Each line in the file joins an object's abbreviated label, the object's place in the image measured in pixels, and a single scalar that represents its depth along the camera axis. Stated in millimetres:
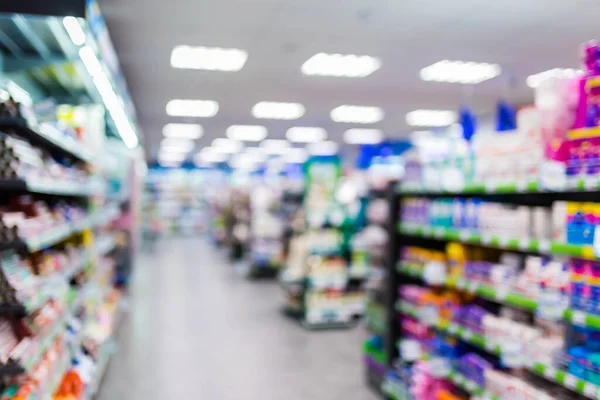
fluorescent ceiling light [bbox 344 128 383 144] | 15727
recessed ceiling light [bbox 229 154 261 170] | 23619
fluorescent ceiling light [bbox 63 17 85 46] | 4176
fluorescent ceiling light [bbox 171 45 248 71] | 7129
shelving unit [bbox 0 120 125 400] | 2667
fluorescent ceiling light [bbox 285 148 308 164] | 20906
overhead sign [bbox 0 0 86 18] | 3211
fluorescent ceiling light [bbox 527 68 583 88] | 8160
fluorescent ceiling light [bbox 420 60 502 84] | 7863
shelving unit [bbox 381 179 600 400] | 2642
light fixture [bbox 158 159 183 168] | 27141
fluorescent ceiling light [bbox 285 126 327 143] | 15219
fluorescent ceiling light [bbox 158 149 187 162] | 23231
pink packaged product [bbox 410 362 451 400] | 3863
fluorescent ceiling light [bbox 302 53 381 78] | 7492
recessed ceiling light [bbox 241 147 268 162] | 20481
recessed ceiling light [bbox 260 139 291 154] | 17812
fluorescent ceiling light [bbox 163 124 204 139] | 14777
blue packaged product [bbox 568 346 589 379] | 2580
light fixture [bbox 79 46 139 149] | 5165
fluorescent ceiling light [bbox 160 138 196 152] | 18295
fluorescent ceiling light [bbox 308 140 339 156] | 18469
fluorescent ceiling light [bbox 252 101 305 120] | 11508
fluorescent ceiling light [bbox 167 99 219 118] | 11105
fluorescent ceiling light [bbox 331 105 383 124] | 11969
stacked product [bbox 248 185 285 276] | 11567
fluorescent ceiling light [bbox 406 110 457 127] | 12445
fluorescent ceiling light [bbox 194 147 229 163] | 21812
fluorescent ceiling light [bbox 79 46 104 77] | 4965
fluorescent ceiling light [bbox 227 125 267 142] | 14890
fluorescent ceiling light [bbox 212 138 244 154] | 18203
